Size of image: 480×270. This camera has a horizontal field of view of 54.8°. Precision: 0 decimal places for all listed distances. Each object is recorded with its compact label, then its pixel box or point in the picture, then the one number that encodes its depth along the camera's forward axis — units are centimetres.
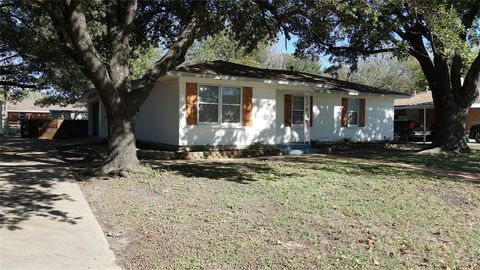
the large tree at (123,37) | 1059
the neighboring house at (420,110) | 3033
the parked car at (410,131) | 2810
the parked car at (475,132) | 2764
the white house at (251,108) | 1638
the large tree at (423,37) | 1124
